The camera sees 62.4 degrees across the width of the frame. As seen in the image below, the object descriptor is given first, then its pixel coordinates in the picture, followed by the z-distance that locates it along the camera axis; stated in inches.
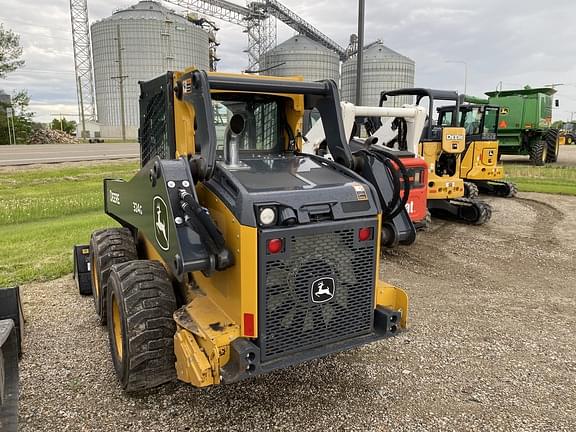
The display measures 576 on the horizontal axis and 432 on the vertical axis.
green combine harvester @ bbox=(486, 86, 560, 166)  768.3
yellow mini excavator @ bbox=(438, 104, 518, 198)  462.0
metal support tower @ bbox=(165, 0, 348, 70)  1823.3
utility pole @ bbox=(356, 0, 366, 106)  387.5
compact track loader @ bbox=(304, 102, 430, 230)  300.7
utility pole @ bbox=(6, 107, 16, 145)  1549.0
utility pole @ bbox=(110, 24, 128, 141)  1756.5
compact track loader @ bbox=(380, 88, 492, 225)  381.1
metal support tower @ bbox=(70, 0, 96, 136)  2257.6
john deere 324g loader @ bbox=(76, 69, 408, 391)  116.5
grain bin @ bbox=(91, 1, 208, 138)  2041.1
